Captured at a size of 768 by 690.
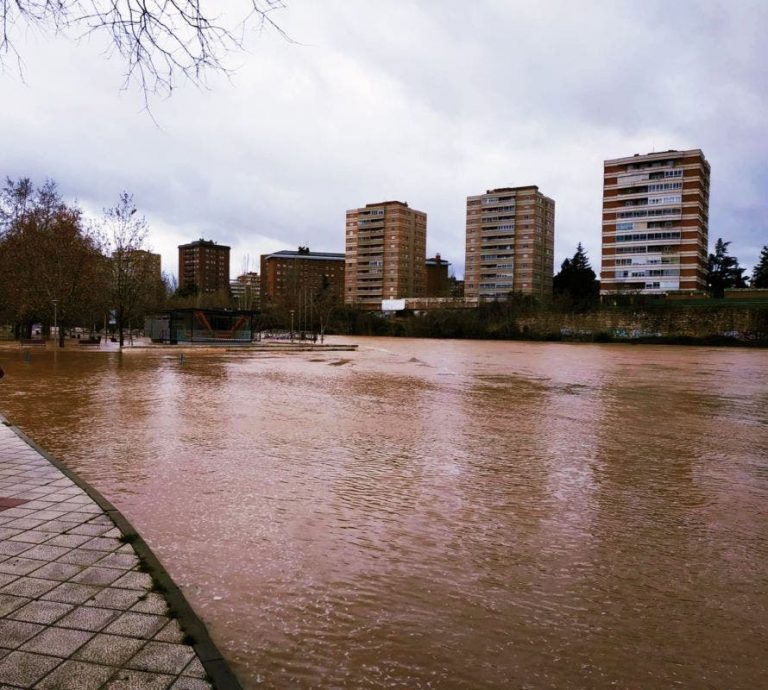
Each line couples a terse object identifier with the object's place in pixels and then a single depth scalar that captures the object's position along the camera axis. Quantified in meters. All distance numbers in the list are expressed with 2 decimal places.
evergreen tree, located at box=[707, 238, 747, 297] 97.94
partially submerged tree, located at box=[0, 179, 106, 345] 36.59
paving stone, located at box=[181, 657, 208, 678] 2.75
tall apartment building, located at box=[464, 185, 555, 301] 117.19
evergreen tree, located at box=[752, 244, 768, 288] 84.25
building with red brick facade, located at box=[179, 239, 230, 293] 181.12
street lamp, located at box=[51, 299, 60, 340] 33.64
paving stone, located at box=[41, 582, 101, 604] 3.44
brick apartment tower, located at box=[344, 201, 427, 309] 130.50
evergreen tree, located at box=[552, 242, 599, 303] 91.56
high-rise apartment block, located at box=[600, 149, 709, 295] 82.81
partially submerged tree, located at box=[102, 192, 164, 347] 41.25
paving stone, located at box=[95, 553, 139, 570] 3.93
